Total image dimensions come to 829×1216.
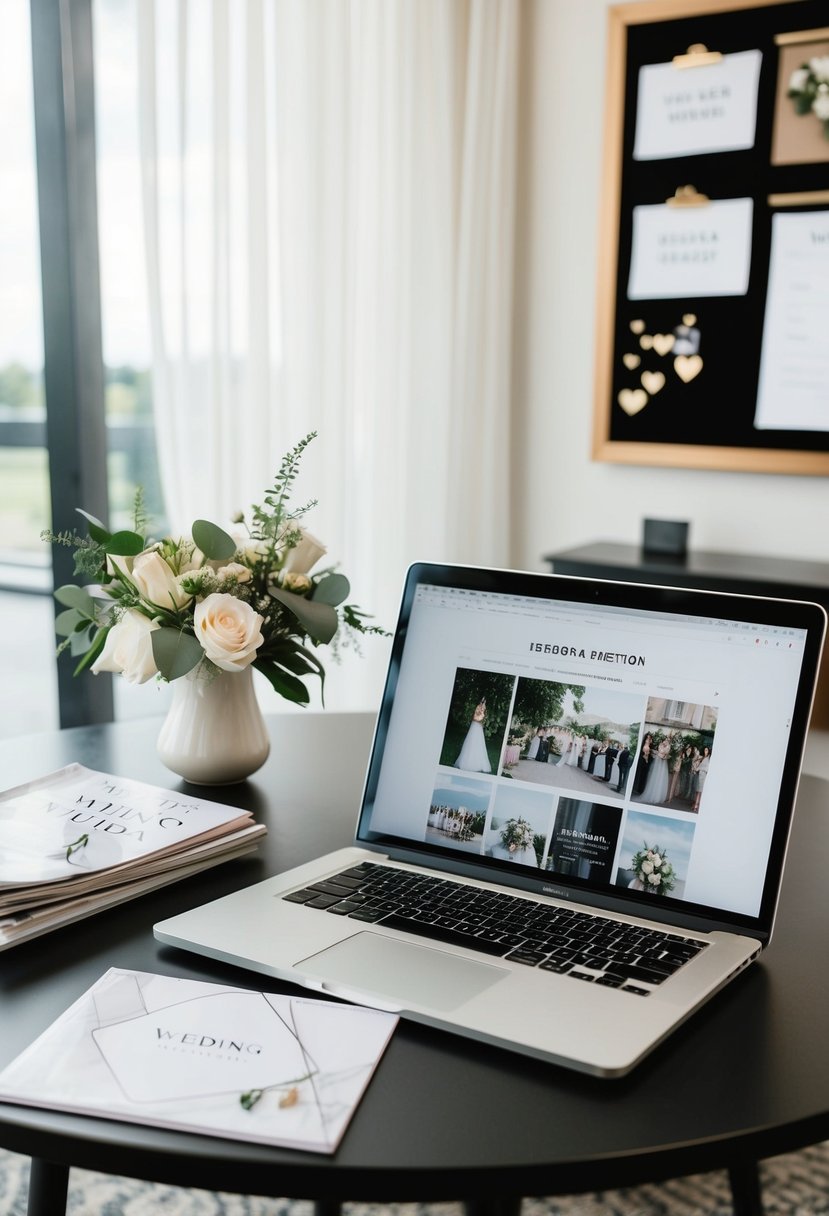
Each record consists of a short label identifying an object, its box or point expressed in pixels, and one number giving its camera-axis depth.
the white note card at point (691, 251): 2.72
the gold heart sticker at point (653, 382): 2.86
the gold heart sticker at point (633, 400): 2.90
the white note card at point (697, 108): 2.67
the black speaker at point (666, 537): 2.72
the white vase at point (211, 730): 1.24
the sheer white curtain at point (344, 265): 2.39
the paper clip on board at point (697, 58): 2.68
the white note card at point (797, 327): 2.62
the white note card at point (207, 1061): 0.65
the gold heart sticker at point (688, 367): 2.80
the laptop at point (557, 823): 0.80
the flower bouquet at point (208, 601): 1.13
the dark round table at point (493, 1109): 0.62
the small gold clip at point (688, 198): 2.75
